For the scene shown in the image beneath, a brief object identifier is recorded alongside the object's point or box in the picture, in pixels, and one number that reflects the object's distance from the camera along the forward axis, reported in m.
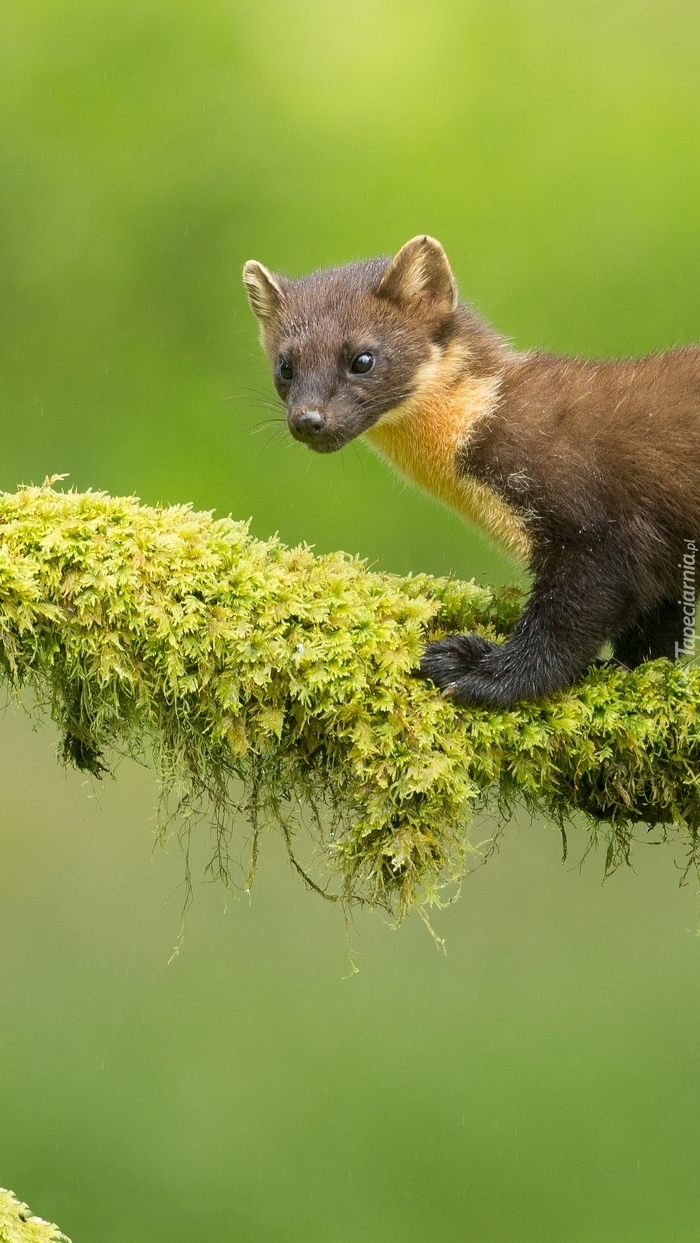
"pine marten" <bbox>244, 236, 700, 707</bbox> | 7.39
